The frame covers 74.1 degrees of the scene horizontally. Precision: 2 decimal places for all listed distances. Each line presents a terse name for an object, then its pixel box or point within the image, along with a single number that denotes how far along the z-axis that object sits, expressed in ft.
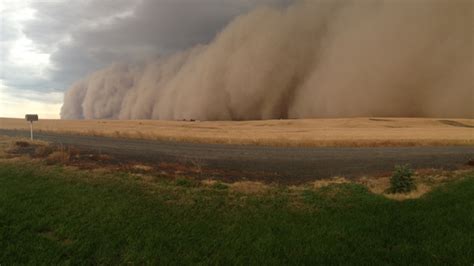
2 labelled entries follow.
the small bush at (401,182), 28.30
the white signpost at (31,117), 72.59
